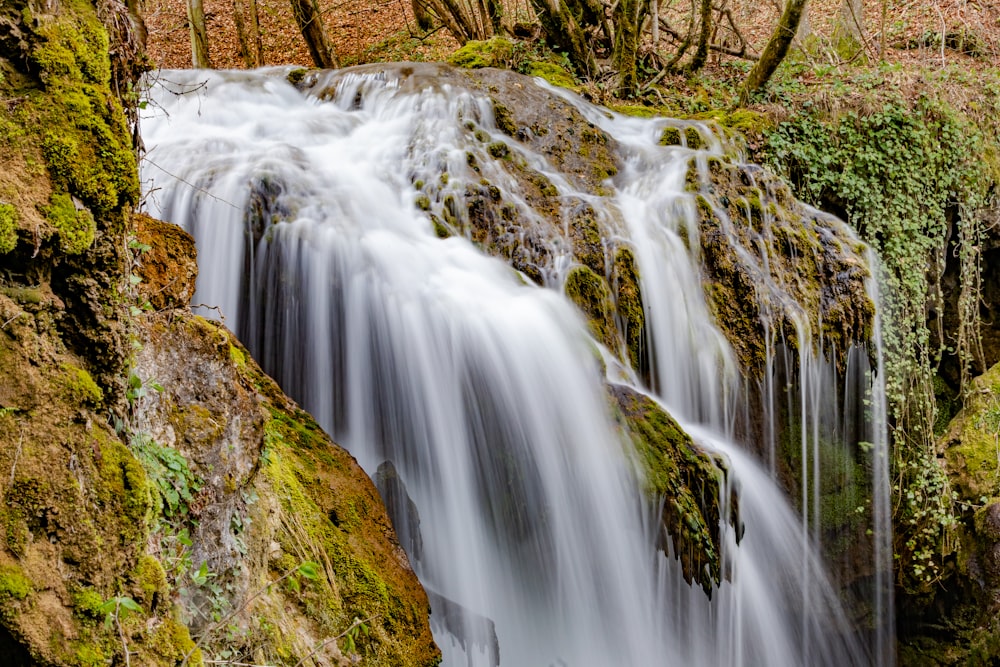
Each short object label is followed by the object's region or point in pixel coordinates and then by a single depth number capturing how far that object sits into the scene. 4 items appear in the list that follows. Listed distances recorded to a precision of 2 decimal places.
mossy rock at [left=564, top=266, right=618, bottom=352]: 5.25
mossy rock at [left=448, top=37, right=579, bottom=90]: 8.52
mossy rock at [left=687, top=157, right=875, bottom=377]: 5.71
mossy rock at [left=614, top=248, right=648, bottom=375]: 5.38
